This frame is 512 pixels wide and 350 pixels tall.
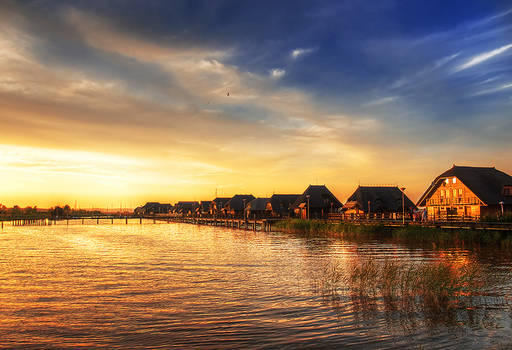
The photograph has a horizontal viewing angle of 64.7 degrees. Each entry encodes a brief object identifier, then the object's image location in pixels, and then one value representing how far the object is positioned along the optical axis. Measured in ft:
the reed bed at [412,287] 52.85
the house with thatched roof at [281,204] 306.00
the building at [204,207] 493.56
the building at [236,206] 378.12
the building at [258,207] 335.20
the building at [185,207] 543.80
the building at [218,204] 442.09
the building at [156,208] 600.07
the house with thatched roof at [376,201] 227.40
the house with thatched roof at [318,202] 273.54
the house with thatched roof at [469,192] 157.38
